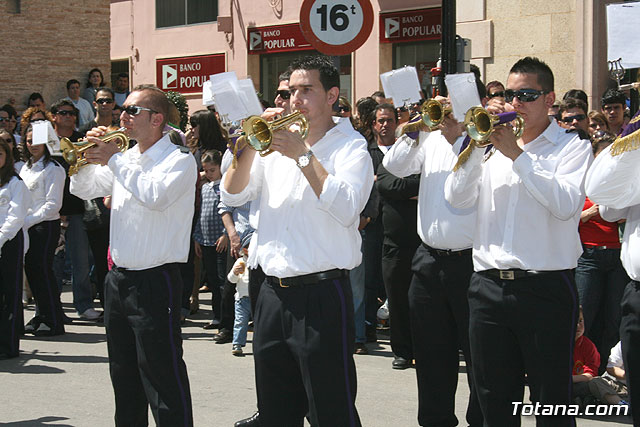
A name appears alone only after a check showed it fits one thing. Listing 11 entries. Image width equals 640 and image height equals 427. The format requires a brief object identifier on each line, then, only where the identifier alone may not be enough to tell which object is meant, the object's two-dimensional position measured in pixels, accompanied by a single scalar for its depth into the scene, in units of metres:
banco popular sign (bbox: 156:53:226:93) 24.11
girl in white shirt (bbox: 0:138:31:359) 8.77
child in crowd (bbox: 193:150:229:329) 9.98
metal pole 10.83
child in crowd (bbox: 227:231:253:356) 8.59
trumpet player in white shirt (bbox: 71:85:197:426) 5.40
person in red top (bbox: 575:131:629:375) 7.63
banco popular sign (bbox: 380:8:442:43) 19.12
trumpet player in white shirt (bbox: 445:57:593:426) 4.94
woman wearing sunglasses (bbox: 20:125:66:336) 9.84
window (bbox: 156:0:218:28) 24.57
